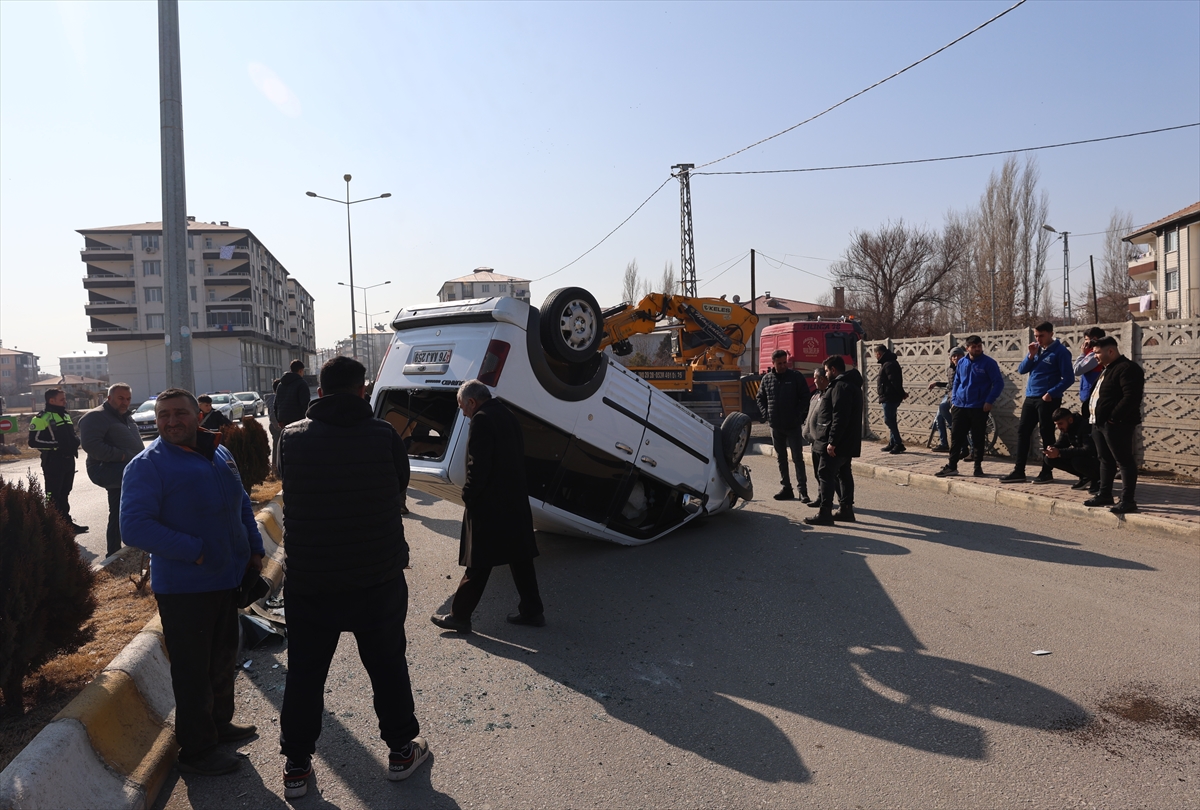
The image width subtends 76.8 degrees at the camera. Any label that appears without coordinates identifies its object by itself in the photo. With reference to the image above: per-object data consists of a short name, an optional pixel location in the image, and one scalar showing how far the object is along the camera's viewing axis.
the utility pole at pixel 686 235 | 29.58
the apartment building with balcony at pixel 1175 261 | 33.25
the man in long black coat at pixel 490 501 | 4.89
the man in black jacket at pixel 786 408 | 9.55
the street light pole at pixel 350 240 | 41.56
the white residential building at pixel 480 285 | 103.12
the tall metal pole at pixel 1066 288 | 48.28
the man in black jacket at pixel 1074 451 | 8.91
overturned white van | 5.73
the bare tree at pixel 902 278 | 47.84
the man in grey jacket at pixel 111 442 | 7.30
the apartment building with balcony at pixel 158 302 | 73.94
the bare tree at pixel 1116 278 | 56.69
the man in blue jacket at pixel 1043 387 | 9.43
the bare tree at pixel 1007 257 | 40.88
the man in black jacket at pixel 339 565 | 3.28
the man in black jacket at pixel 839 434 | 7.97
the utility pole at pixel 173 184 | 7.89
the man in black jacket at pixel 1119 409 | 7.43
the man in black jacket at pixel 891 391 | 13.38
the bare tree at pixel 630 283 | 66.75
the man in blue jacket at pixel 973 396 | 9.94
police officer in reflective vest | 8.51
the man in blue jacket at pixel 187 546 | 3.23
